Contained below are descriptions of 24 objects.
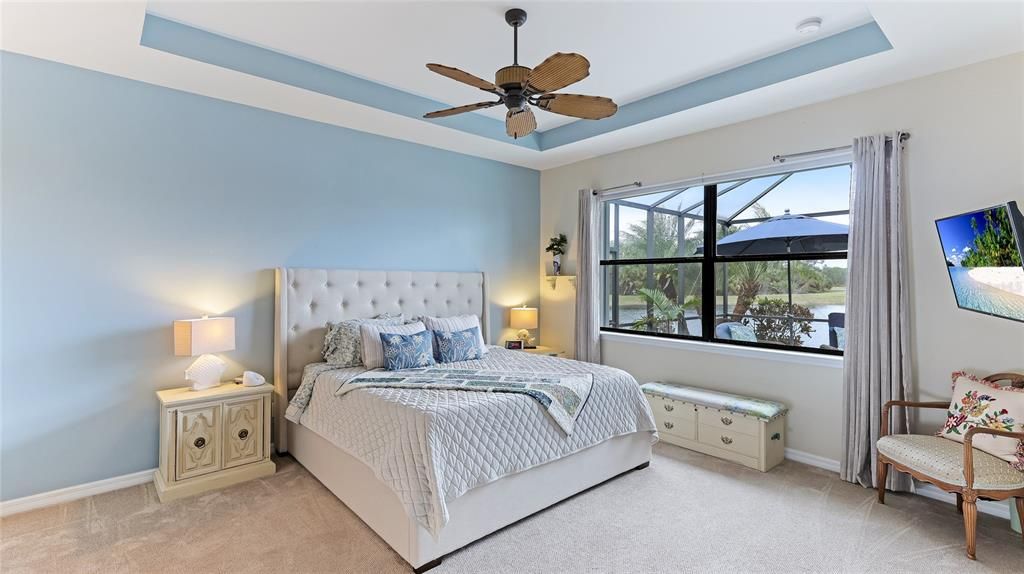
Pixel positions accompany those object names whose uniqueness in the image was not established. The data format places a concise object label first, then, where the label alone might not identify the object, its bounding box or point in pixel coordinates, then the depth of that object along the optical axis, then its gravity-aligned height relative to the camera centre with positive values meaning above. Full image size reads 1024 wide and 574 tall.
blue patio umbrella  3.52 +0.40
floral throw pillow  2.41 -0.66
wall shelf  5.39 +0.07
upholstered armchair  2.29 -0.90
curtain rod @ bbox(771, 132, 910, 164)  3.05 +0.97
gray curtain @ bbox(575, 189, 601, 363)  4.91 +0.06
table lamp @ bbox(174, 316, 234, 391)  3.04 -0.39
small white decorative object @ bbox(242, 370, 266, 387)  3.28 -0.65
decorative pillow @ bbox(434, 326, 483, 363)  3.76 -0.48
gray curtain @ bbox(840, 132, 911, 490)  3.00 -0.11
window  3.57 +0.23
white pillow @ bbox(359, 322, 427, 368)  3.44 -0.43
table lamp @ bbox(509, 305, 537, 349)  5.16 -0.34
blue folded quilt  2.77 -0.59
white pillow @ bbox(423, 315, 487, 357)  4.03 -0.32
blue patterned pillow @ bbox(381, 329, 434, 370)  3.39 -0.47
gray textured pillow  3.53 -0.44
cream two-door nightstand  2.94 -0.99
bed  2.25 -0.86
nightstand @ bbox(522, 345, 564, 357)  4.98 -0.68
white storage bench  3.38 -1.03
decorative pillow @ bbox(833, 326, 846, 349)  3.47 -0.35
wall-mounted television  2.34 +0.16
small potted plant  5.27 +0.41
